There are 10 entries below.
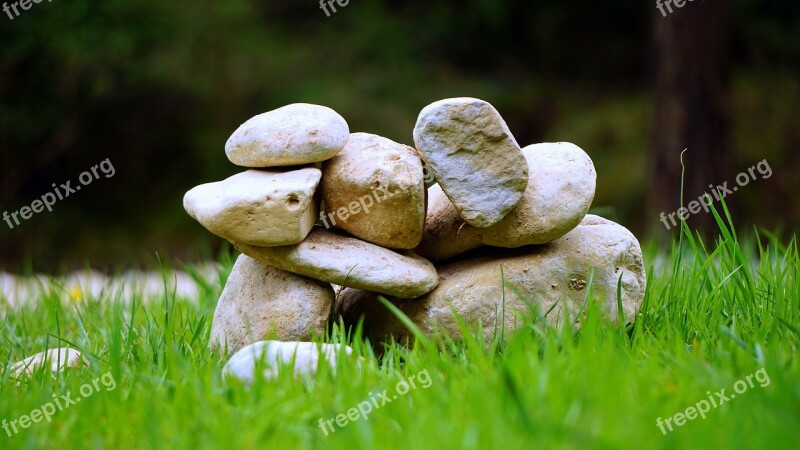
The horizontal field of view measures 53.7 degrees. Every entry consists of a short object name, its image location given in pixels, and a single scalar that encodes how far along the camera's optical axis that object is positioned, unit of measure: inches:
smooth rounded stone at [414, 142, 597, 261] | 95.4
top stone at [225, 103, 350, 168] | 93.2
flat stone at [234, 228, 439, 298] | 93.4
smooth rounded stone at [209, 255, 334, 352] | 96.0
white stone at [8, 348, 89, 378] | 92.8
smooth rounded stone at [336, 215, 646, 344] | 97.8
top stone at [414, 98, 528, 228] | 93.8
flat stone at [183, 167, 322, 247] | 89.9
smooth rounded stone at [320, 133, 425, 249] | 94.1
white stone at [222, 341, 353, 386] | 80.4
